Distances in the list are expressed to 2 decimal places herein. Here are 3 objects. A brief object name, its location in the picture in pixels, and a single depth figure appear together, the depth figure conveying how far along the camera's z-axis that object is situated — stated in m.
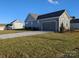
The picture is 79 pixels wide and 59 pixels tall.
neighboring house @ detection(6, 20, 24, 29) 22.66
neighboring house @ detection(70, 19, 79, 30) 17.25
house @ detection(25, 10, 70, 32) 12.98
